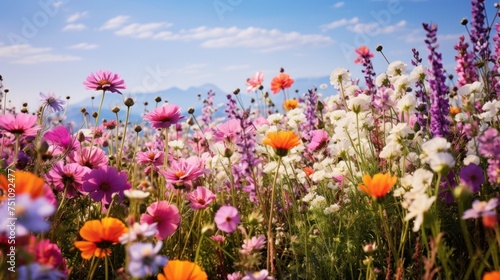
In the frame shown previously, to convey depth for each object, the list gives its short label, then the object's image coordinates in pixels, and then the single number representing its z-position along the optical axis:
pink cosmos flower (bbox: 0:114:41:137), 1.57
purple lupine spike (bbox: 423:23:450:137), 1.79
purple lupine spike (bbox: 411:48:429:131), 2.19
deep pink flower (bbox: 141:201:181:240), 1.50
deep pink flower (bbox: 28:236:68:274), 0.97
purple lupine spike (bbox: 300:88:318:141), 3.20
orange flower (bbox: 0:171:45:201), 0.83
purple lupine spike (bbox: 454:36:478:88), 2.79
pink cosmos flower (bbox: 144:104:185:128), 1.96
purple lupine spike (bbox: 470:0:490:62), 2.61
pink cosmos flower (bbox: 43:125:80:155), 1.88
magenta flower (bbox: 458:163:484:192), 1.46
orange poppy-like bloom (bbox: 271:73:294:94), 3.50
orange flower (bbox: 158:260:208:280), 1.12
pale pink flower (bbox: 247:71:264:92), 3.36
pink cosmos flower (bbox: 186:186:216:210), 1.64
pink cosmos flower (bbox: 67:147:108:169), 1.84
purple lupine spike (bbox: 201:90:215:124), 6.41
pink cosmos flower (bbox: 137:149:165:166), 2.16
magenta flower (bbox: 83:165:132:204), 1.68
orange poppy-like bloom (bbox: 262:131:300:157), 1.45
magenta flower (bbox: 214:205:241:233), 1.38
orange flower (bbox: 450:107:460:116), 1.98
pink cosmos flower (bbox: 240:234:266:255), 1.37
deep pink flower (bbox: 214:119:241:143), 2.05
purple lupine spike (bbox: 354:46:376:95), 2.41
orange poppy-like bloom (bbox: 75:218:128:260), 1.21
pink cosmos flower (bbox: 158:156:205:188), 1.64
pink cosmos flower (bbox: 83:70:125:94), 2.02
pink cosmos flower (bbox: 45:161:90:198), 1.65
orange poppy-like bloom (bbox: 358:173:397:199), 1.29
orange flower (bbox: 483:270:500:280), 0.87
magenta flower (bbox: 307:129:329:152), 2.54
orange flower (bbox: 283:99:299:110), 3.25
